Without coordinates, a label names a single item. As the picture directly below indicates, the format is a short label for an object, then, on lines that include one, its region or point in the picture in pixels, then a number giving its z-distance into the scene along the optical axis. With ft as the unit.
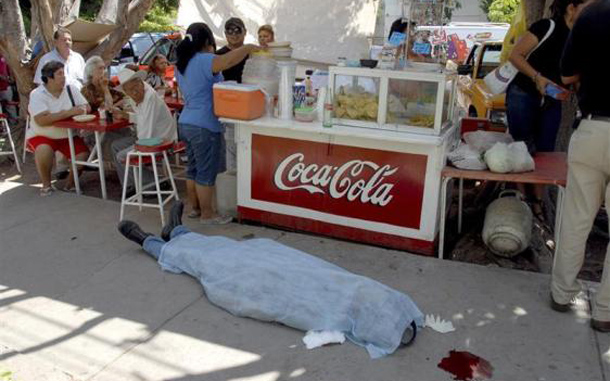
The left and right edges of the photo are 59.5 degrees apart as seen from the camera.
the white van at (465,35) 46.70
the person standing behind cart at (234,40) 17.24
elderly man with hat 15.93
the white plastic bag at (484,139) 13.64
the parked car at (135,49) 39.42
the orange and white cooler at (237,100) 13.82
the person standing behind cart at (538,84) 12.78
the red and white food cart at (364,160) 12.75
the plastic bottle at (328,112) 13.42
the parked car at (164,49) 37.58
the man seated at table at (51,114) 17.54
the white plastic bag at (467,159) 12.54
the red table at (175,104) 20.10
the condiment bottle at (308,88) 15.28
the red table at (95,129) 16.80
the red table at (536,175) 11.90
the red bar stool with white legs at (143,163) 15.30
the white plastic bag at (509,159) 12.08
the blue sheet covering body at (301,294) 9.73
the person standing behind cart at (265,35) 19.51
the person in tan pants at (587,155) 9.34
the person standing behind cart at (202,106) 14.17
